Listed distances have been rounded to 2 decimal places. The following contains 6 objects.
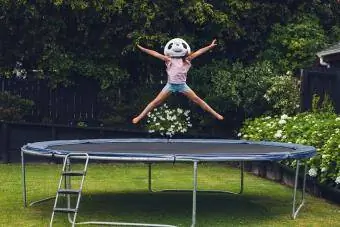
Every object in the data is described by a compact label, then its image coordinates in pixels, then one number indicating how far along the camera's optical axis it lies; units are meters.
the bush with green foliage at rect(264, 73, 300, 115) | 13.16
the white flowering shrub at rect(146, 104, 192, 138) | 13.69
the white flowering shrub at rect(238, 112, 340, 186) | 8.23
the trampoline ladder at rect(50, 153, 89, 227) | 6.44
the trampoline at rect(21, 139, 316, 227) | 6.84
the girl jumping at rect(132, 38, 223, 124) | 9.34
